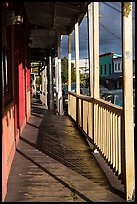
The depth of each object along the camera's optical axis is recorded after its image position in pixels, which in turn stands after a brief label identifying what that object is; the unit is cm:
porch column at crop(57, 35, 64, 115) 1541
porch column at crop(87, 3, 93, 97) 745
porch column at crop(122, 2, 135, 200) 427
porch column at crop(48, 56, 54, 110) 1809
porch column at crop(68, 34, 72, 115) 1438
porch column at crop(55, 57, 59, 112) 1648
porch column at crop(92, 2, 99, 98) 675
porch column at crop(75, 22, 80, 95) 1167
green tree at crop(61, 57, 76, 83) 5331
